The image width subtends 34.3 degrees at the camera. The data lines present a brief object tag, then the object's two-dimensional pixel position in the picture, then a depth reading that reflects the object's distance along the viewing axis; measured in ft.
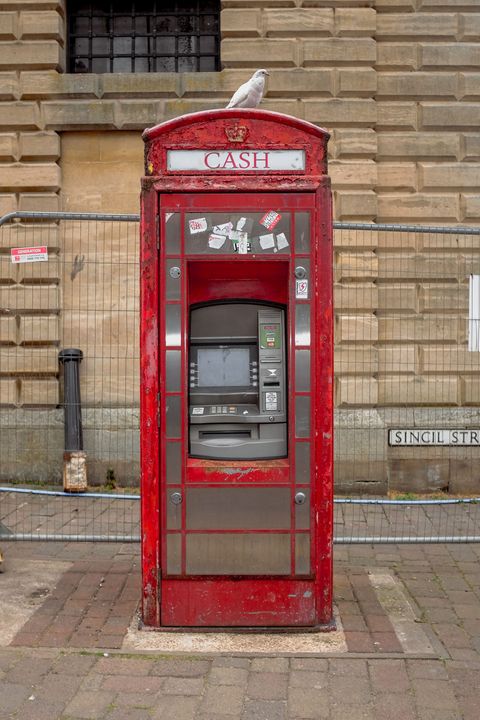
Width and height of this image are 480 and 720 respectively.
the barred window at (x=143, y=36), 28.68
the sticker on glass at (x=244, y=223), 13.99
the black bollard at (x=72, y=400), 25.21
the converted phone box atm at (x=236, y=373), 14.01
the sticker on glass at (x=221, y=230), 14.01
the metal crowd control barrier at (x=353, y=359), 25.90
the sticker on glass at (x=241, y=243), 14.01
